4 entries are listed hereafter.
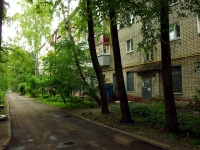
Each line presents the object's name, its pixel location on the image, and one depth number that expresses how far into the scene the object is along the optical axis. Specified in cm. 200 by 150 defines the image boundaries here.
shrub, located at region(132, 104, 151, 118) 1122
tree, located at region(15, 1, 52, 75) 3100
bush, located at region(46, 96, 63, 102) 2442
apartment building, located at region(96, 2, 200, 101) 1455
